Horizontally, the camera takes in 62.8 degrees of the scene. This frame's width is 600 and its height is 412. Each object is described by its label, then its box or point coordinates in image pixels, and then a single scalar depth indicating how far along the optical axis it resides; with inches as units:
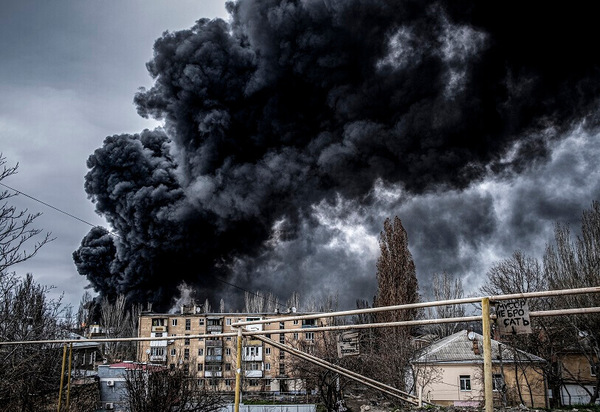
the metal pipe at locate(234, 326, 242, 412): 227.2
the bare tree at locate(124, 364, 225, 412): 297.6
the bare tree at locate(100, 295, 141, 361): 2454.1
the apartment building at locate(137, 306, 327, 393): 2210.9
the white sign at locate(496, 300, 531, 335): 170.2
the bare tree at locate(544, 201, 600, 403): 996.6
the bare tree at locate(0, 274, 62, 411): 349.1
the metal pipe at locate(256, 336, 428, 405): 250.8
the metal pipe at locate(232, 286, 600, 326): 156.9
